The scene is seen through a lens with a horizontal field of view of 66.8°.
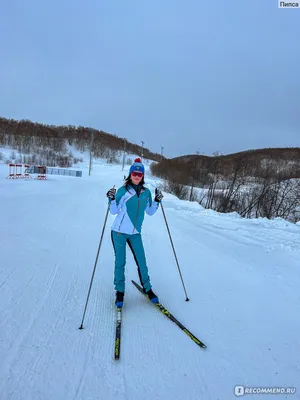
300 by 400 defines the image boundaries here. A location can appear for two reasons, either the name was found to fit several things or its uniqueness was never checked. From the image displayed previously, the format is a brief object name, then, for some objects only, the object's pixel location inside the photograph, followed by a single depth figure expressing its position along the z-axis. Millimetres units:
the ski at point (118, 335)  2194
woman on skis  2932
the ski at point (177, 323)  2427
